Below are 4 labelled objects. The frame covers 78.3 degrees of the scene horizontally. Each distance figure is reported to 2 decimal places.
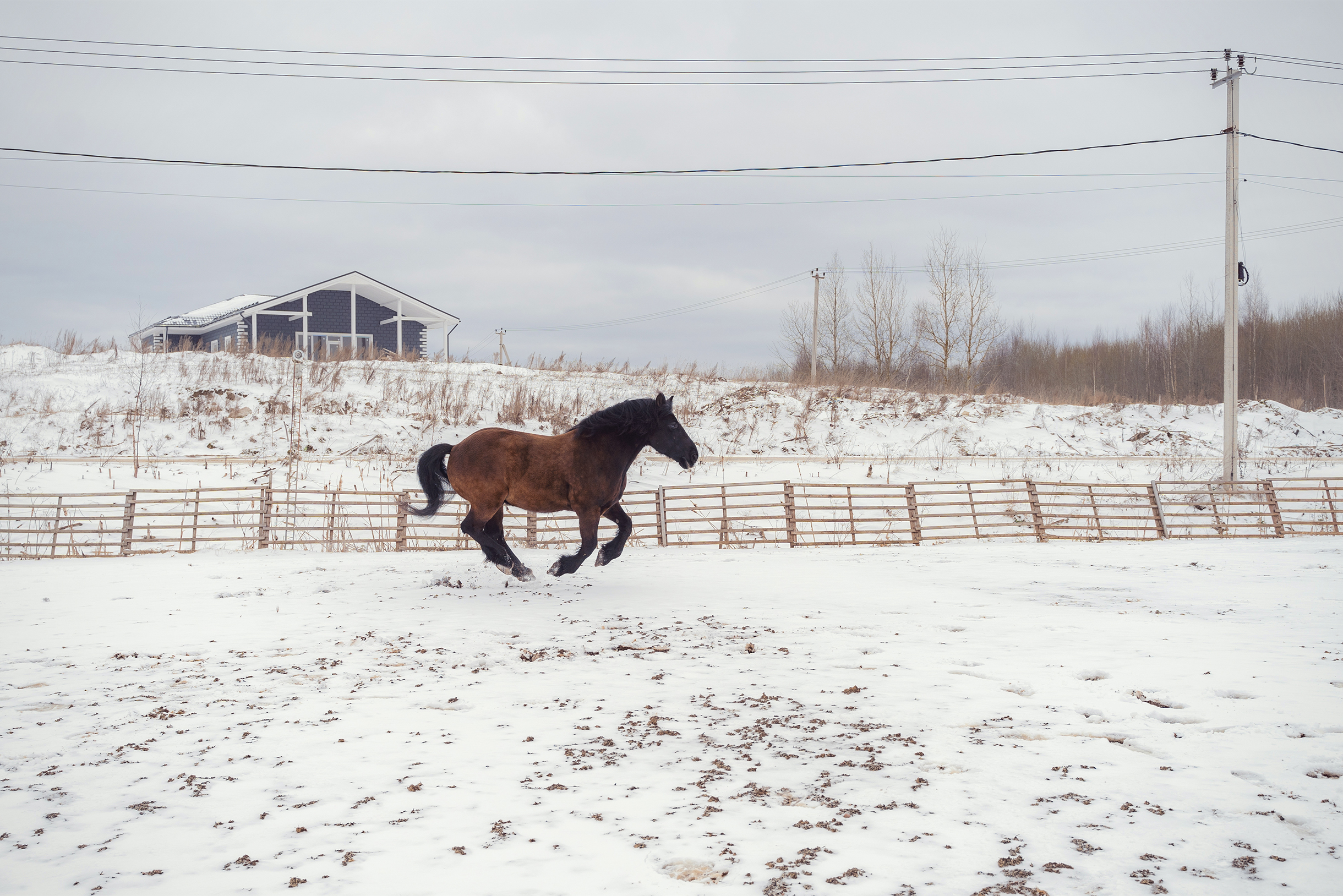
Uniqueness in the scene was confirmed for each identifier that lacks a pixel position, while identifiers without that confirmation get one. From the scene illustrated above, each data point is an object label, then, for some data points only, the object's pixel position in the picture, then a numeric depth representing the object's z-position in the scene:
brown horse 8.35
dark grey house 30.92
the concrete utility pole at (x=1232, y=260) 16.53
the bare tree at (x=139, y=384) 20.03
